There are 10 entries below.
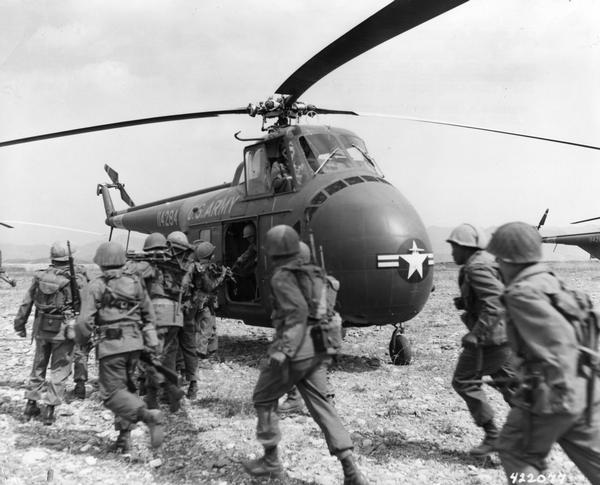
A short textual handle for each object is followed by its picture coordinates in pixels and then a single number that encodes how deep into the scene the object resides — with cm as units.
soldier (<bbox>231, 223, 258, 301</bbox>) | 766
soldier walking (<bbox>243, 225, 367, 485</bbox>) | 378
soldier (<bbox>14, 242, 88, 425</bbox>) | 546
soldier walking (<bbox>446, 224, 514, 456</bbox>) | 412
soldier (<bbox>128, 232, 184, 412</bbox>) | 537
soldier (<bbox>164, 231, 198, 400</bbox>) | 588
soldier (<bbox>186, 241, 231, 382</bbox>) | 646
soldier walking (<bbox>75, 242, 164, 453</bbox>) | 435
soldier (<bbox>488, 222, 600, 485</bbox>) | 268
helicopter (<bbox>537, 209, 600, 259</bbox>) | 1662
